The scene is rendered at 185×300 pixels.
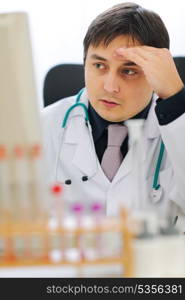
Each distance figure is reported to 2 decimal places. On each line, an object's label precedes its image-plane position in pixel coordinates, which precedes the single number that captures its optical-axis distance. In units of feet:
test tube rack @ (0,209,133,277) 3.88
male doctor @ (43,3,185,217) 4.47
